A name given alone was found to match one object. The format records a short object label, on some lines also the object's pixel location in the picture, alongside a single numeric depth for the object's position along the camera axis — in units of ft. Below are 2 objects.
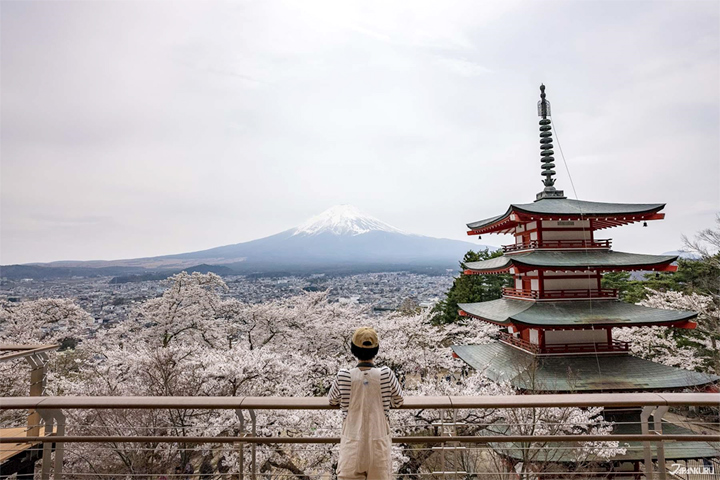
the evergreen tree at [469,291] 67.41
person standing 6.02
